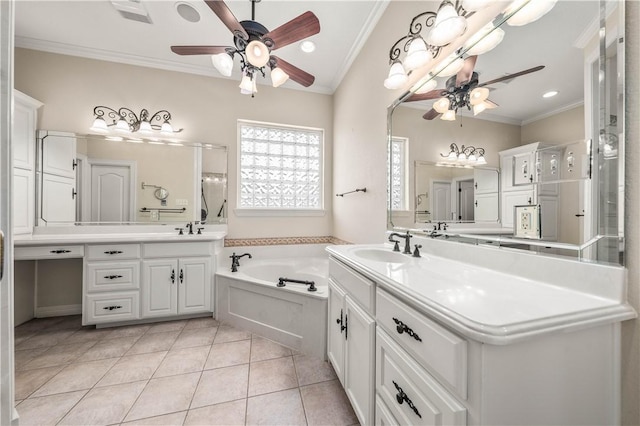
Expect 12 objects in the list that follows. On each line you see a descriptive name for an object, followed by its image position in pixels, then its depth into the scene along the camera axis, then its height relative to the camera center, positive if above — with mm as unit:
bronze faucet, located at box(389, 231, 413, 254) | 1492 -201
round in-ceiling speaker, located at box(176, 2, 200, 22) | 2002 +1751
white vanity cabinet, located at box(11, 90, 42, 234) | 2172 +485
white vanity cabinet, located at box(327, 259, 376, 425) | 1045 -632
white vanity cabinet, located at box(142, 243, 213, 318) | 2270 -658
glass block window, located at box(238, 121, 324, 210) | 3084 +621
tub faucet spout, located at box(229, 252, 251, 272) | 2520 -539
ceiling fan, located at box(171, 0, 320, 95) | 1514 +1222
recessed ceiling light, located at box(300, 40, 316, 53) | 2376 +1695
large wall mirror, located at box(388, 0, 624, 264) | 753 +315
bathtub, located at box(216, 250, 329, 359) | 1818 -790
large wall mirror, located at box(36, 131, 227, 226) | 2445 +348
